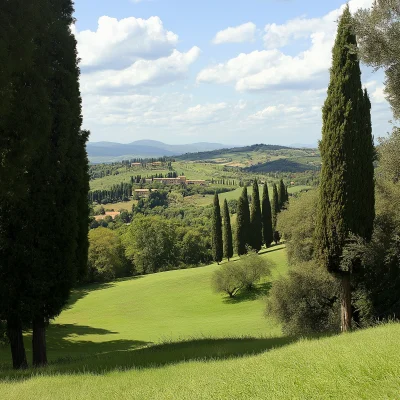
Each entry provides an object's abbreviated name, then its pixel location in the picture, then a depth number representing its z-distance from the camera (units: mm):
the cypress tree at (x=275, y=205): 65938
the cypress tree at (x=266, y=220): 62469
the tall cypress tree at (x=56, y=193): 12586
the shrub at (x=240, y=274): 39875
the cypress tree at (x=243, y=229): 58031
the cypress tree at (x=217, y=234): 59969
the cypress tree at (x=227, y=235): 61406
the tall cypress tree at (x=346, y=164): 16016
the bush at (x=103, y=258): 66188
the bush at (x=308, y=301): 20656
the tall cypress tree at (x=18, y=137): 9023
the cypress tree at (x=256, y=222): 58500
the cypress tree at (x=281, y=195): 66438
